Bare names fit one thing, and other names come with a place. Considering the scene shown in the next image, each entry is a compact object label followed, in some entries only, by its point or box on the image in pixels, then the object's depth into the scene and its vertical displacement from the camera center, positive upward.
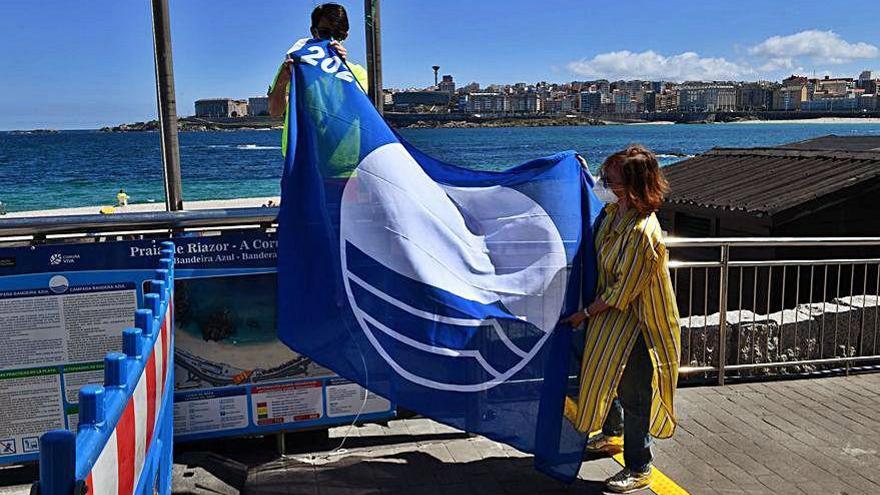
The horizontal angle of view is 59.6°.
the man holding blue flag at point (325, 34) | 4.25 +0.50
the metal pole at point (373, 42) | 5.33 +0.54
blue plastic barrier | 1.63 -0.77
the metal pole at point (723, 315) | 6.15 -1.62
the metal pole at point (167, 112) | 5.45 +0.09
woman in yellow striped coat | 4.04 -1.12
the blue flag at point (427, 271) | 3.98 -0.79
